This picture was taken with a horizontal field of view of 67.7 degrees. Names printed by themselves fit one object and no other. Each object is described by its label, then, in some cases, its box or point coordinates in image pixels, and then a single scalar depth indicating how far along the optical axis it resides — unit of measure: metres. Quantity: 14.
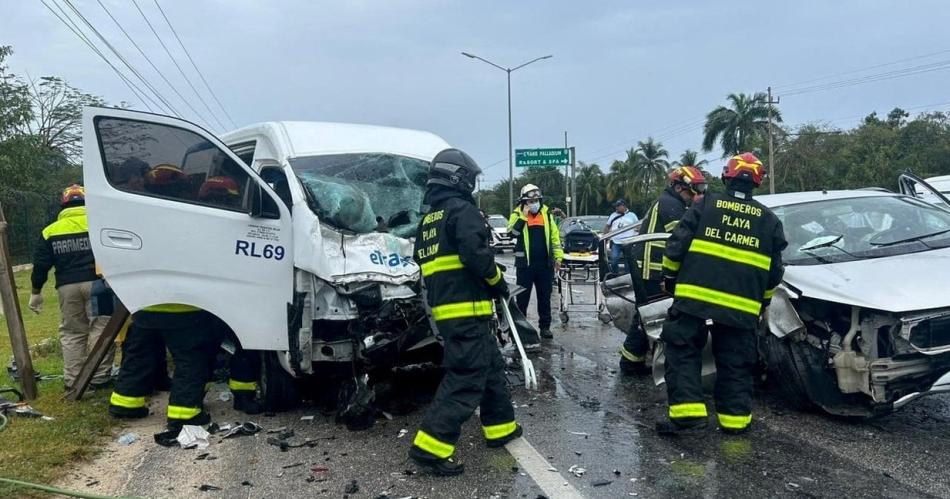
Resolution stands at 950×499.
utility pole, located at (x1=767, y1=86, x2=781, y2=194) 34.56
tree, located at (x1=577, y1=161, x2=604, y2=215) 69.06
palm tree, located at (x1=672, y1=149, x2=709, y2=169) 52.47
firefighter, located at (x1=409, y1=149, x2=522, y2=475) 4.11
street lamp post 33.57
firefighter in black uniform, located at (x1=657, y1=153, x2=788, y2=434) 4.53
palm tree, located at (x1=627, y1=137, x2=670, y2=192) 60.69
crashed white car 4.26
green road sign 33.50
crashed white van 4.82
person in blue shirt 12.13
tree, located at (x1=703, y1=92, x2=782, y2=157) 46.28
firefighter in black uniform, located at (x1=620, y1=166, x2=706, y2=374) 5.81
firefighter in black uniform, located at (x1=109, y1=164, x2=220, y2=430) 5.01
